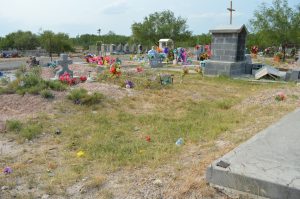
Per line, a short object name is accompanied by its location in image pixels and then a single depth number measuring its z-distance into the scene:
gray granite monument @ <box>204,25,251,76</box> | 14.07
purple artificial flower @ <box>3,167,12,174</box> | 3.95
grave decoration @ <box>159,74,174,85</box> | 10.83
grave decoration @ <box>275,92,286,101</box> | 8.05
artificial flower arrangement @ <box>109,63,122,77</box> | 11.26
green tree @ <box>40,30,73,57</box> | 33.66
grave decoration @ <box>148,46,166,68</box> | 18.38
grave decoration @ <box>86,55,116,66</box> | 17.39
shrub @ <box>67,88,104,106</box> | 7.55
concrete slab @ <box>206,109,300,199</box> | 3.01
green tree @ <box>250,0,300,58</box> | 23.86
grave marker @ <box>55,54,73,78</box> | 11.78
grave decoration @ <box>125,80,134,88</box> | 9.95
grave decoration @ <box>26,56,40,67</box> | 17.97
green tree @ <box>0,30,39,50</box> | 44.88
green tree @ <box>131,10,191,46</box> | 45.00
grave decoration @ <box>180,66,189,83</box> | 13.14
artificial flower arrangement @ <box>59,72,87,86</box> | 9.68
